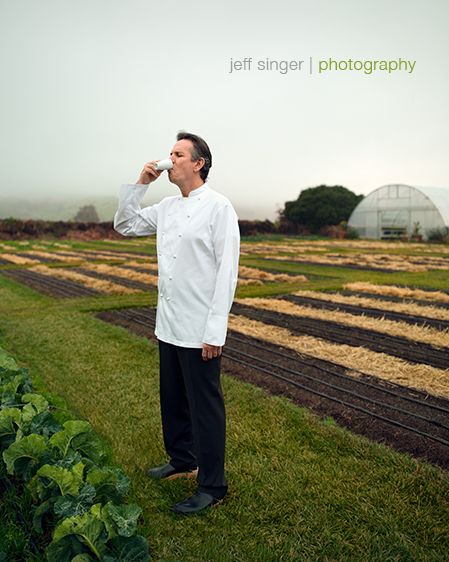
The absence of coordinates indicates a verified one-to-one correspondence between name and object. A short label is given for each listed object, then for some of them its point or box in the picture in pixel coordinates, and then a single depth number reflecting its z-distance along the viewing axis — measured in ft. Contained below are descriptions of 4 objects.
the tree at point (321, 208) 149.79
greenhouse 110.32
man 9.17
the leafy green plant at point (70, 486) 7.34
